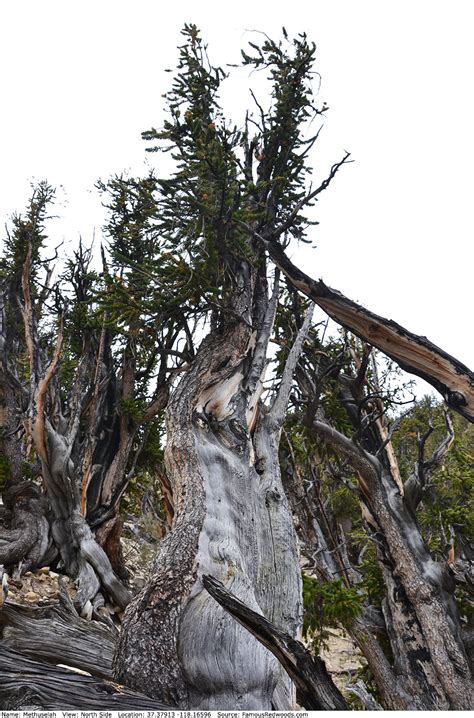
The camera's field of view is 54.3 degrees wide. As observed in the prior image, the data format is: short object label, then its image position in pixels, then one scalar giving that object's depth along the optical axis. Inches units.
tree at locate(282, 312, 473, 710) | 197.3
